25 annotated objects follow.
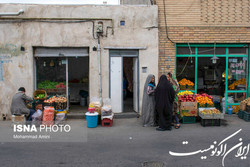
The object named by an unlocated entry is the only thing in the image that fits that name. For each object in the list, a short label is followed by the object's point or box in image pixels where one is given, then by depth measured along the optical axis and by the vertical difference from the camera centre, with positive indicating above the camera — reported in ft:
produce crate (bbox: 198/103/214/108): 30.01 -3.70
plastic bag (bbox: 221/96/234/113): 34.99 -3.59
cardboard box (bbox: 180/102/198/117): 29.07 -4.08
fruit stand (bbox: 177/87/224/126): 28.17 -4.18
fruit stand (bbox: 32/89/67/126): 28.40 -3.92
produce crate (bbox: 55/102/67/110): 30.73 -3.88
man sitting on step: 27.73 -3.28
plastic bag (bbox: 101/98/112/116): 28.43 -4.09
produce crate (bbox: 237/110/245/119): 32.13 -5.23
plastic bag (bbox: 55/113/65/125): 29.40 -5.19
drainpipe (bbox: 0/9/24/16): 31.01 +8.19
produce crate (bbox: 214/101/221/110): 37.22 -4.60
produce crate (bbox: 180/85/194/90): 33.88 -1.61
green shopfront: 34.06 +1.55
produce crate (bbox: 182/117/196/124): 29.66 -5.53
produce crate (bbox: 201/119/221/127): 28.22 -5.53
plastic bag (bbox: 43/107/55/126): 28.27 -4.88
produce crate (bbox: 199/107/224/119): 28.07 -4.76
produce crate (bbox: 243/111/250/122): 30.78 -5.27
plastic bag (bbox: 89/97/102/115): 28.78 -3.57
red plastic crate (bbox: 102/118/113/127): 28.66 -5.56
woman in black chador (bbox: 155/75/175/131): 26.45 -2.71
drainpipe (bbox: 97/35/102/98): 32.17 +1.19
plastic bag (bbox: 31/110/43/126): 28.27 -4.99
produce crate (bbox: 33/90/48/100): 31.80 -2.17
